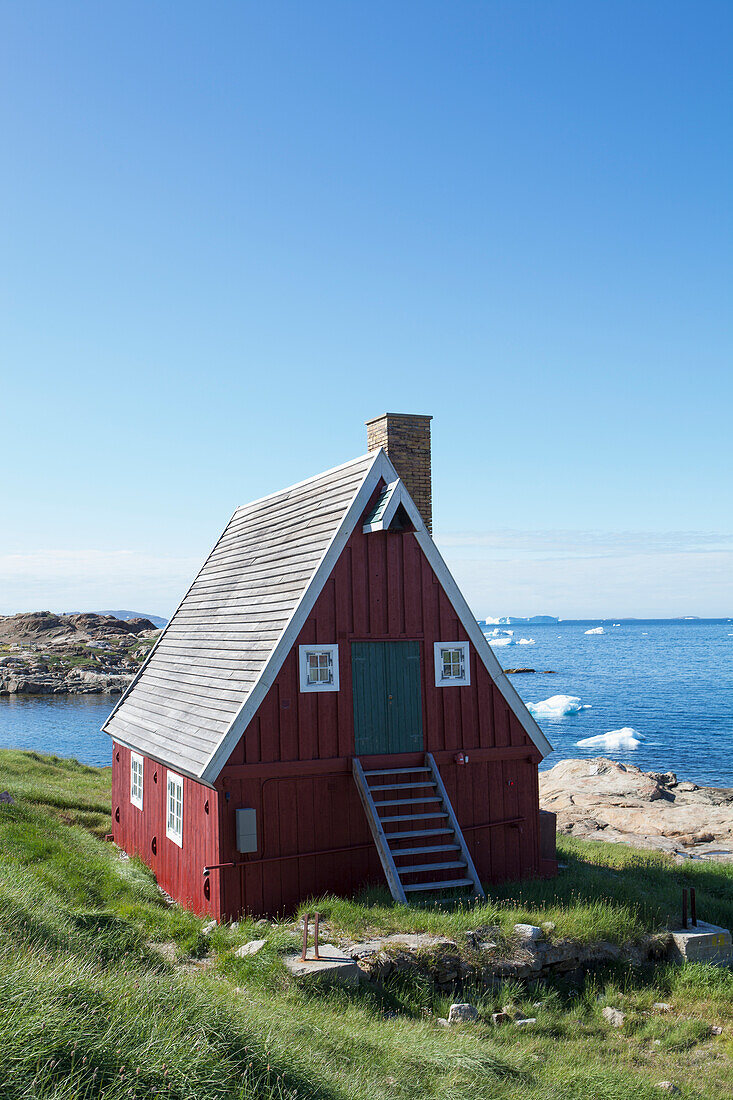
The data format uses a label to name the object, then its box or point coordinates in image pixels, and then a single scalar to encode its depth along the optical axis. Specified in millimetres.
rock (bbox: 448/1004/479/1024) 10359
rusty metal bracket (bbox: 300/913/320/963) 10539
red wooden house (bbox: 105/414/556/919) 13461
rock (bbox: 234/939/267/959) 10773
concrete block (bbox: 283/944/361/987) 10195
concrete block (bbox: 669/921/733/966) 12875
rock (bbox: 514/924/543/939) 11914
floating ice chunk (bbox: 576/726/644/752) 50875
